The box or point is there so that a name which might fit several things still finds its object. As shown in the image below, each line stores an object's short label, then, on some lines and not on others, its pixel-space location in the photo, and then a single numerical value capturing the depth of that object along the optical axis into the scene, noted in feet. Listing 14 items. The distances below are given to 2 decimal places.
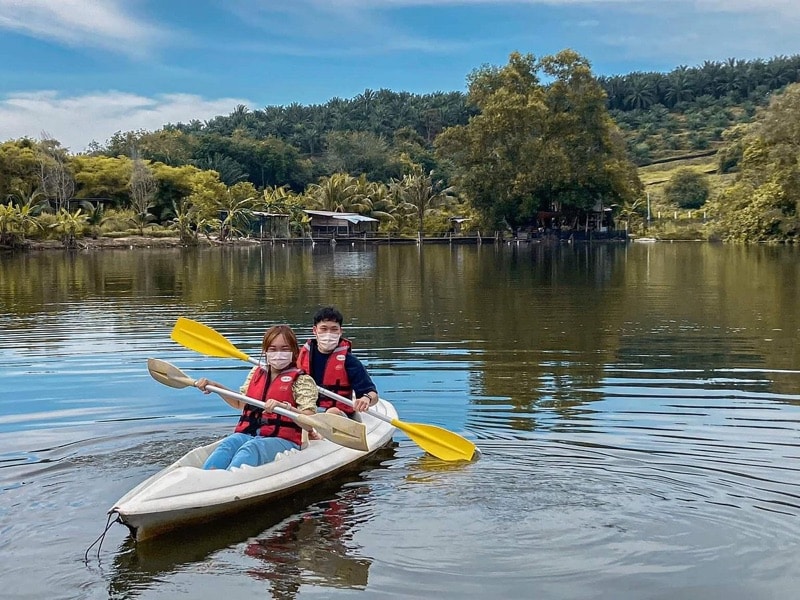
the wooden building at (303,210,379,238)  255.09
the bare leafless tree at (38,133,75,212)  228.02
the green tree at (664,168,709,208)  315.99
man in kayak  26.27
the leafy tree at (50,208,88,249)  199.31
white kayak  18.58
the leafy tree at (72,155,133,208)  245.45
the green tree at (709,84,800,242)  191.52
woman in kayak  22.76
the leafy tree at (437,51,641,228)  217.15
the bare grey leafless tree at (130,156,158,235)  239.09
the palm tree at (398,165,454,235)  256.52
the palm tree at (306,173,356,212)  273.13
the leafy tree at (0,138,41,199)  225.35
